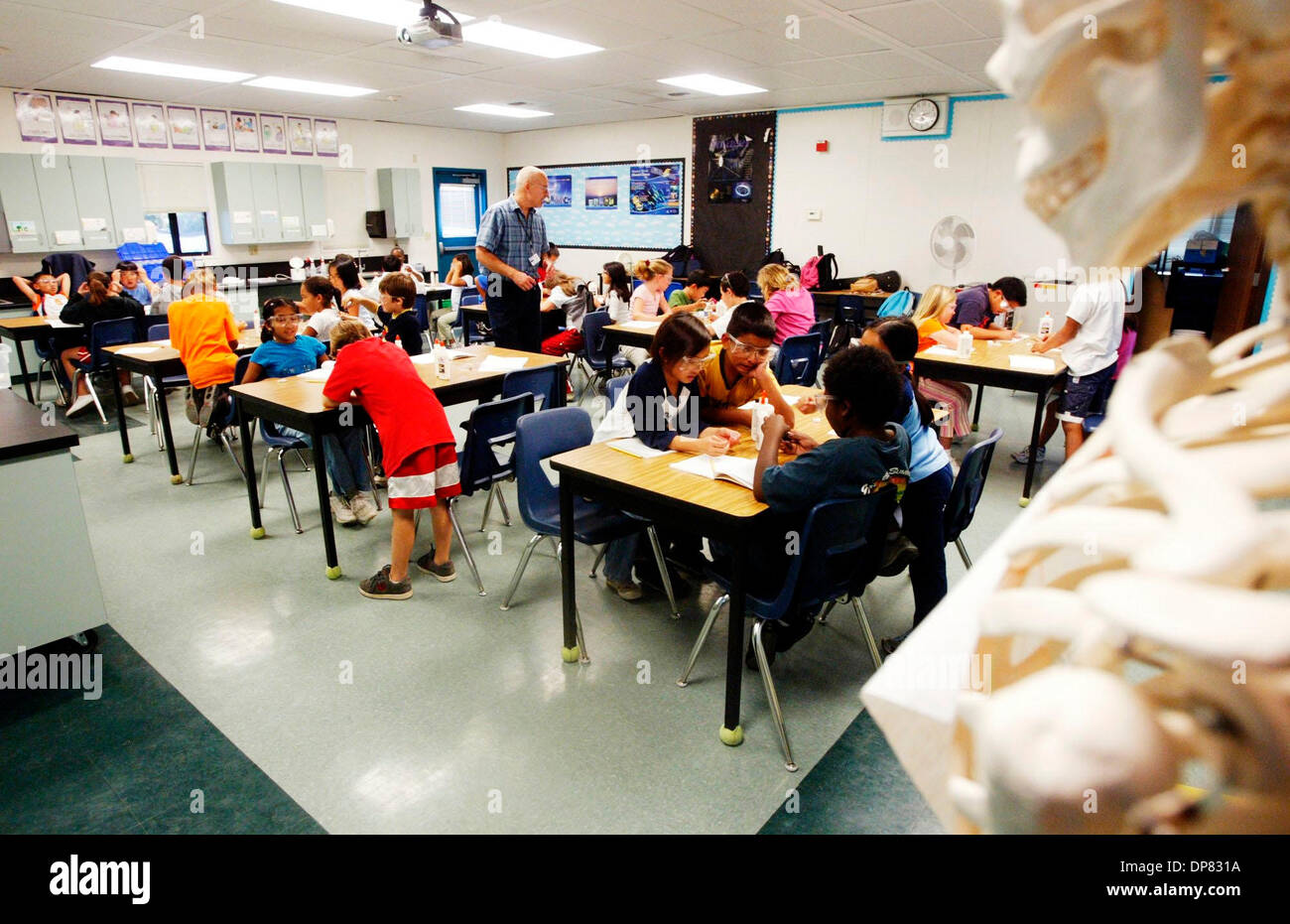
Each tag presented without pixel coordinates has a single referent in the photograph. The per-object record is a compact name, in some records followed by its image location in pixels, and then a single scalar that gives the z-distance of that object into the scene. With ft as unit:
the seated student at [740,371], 9.74
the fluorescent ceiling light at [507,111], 30.86
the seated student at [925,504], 8.44
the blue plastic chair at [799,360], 16.53
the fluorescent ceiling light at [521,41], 17.85
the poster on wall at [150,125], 27.78
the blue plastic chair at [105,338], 17.58
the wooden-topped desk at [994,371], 13.71
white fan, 25.08
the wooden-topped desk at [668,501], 7.11
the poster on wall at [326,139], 32.76
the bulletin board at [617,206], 33.99
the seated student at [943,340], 15.65
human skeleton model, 1.16
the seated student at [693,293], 22.82
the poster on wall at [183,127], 28.60
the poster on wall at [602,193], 36.06
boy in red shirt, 10.12
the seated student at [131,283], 23.70
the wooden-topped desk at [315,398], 10.66
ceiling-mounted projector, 13.91
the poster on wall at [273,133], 31.12
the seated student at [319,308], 14.89
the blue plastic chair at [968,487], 8.63
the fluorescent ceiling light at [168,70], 21.18
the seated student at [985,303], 17.43
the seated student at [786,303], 18.25
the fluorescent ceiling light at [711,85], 23.81
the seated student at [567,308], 21.07
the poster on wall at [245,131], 30.32
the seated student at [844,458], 6.90
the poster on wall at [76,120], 26.07
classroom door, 38.78
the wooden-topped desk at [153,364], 14.74
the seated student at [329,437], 12.92
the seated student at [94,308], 19.06
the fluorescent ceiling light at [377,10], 15.87
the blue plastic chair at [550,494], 9.48
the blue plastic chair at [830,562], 6.97
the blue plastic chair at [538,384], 12.64
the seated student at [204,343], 14.46
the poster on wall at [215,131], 29.55
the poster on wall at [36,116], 25.08
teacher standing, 15.24
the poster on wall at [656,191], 33.55
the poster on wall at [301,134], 31.96
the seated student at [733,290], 19.33
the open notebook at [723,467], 7.87
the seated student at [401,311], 14.10
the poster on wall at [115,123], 26.86
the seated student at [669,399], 9.13
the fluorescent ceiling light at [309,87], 24.52
